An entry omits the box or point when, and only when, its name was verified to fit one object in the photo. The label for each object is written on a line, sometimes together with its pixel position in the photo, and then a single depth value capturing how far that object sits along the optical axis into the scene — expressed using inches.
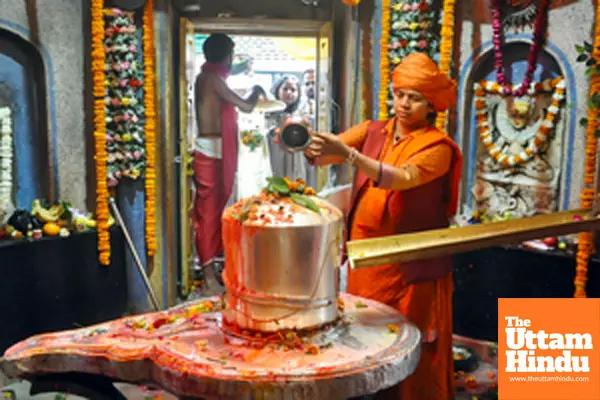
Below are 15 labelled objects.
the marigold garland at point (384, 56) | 187.8
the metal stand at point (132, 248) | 197.9
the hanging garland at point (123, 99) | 189.9
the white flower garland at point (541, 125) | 172.9
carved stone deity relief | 177.9
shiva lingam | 80.7
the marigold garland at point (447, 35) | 181.6
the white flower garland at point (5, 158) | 177.0
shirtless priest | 209.5
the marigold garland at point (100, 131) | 187.0
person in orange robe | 117.3
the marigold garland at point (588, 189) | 157.0
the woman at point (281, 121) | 212.2
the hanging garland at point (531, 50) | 171.5
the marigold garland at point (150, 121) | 193.9
